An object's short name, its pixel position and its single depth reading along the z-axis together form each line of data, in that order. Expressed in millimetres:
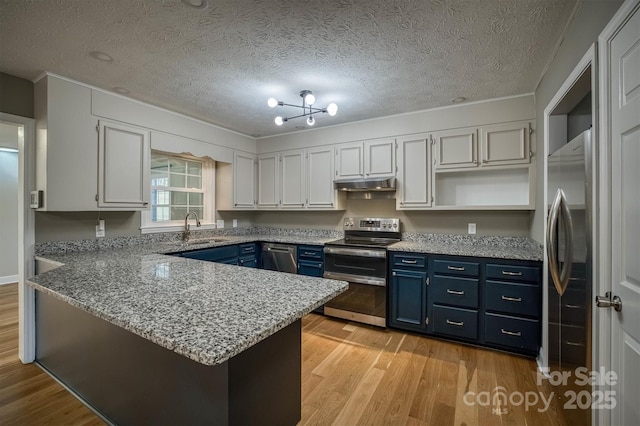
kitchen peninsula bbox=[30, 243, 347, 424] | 939
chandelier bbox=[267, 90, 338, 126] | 2368
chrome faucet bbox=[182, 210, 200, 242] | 3553
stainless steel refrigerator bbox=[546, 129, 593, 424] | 1357
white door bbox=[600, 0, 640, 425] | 1029
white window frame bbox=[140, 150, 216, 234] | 3941
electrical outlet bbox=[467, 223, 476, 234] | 3189
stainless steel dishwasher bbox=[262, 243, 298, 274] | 3625
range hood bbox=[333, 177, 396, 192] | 3307
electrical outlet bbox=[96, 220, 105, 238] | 2824
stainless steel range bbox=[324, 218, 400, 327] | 3025
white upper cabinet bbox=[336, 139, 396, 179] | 3410
